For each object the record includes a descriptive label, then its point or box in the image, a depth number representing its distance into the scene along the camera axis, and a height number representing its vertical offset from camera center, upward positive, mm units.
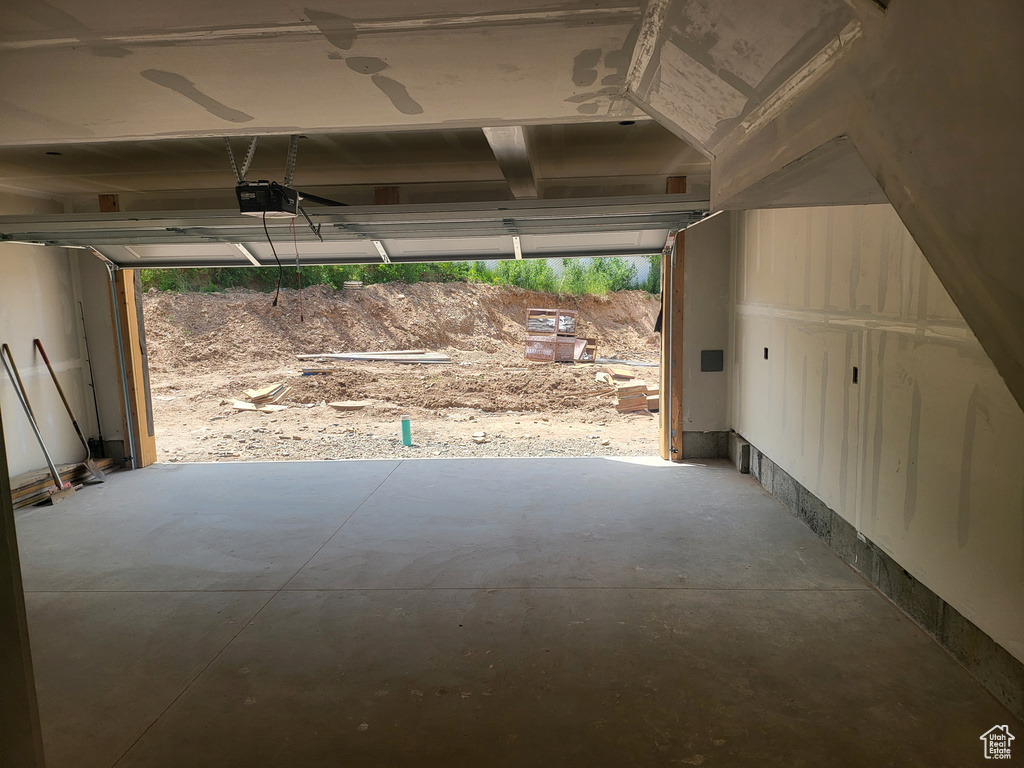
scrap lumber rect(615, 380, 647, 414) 10719 -1699
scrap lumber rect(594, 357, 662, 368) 16016 -1623
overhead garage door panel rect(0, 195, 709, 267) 4926 +678
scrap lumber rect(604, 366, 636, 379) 13211 -1569
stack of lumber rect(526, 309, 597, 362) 15422 -916
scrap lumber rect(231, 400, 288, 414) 11245 -1780
